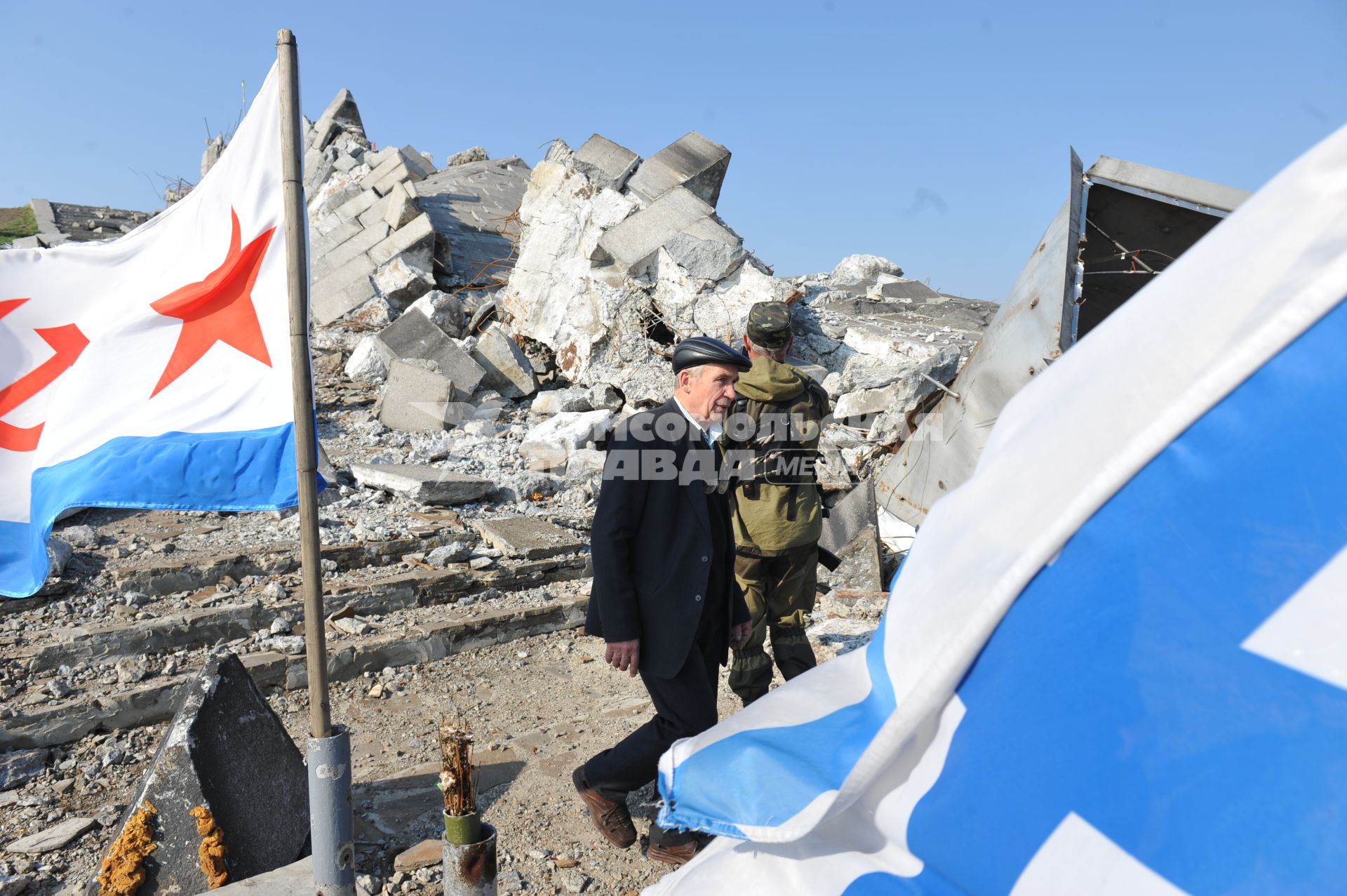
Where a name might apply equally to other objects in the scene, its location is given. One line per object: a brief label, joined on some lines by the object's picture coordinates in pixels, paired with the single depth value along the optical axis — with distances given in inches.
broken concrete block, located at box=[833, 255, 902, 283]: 581.9
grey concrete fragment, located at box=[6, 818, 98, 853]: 129.3
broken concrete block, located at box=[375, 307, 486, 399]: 374.9
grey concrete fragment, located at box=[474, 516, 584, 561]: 242.7
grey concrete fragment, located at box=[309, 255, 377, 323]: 471.5
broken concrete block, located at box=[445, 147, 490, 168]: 977.4
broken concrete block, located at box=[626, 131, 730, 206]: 365.7
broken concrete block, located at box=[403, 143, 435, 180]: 780.6
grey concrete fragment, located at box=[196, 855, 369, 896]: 114.0
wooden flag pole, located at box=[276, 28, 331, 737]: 105.3
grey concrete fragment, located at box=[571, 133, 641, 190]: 378.0
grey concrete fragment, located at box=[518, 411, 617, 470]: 311.3
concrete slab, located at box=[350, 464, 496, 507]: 270.5
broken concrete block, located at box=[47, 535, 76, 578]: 203.6
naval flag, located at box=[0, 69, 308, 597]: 112.3
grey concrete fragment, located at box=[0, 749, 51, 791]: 147.1
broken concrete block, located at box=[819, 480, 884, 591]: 242.4
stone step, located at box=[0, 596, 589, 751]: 156.4
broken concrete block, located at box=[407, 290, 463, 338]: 432.5
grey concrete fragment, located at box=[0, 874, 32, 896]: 120.0
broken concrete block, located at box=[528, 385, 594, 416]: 354.9
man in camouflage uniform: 161.6
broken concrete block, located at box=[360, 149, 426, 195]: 587.2
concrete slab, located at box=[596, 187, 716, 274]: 352.2
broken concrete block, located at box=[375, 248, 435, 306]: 470.6
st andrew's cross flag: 38.9
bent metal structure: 208.4
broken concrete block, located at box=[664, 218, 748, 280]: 341.7
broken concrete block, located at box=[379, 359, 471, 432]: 348.8
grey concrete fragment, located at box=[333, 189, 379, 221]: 579.8
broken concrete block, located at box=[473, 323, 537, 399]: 390.6
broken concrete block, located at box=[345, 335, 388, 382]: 400.2
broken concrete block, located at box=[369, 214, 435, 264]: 486.9
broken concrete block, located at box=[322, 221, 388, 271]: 512.1
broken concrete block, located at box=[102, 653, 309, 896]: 118.7
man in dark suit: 120.6
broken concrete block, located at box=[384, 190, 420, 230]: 512.5
